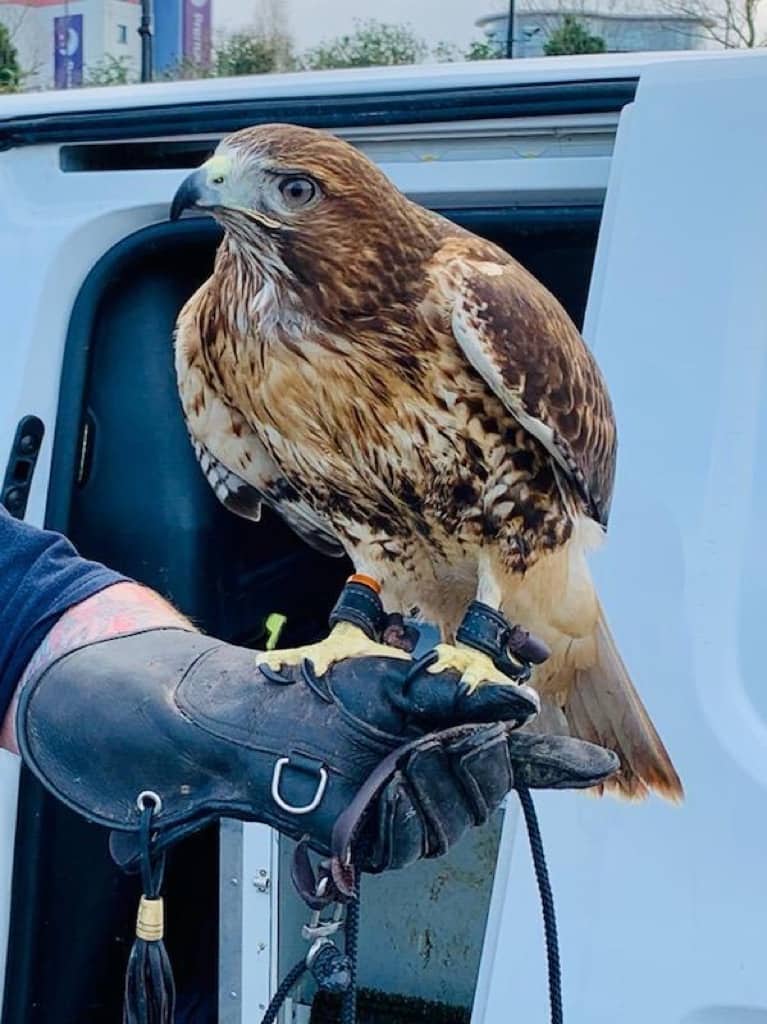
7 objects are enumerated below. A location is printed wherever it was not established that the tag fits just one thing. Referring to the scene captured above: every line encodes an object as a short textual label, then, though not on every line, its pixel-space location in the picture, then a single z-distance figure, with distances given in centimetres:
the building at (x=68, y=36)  1330
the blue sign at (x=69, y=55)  1435
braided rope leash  105
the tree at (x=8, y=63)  1304
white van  137
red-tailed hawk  99
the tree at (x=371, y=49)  1288
